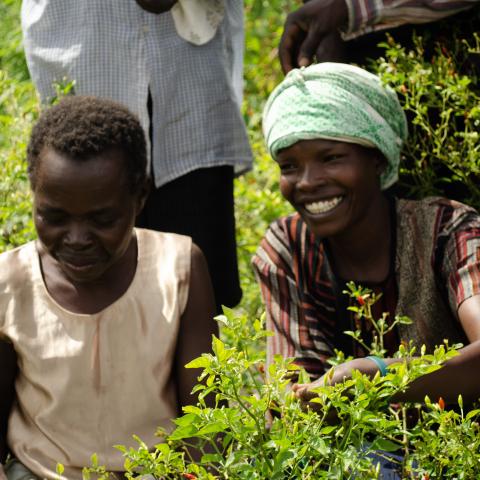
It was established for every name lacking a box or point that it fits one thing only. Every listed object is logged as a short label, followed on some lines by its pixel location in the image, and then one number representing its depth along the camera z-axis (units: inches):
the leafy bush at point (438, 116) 261.0
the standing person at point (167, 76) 279.7
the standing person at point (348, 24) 259.8
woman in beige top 225.9
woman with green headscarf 240.9
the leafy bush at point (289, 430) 156.4
